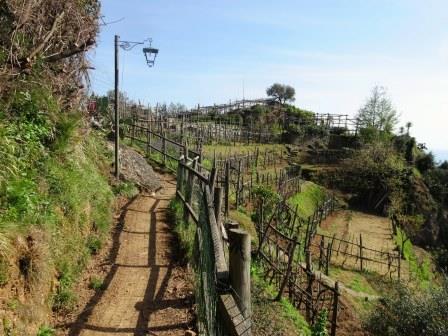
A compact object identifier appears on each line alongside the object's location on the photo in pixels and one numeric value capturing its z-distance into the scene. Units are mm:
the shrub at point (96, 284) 5676
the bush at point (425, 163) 38031
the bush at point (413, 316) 9875
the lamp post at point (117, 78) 11414
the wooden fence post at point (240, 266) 2588
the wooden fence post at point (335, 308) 9781
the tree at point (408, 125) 45531
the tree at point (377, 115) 46219
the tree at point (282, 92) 55119
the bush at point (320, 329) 8781
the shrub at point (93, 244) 6801
